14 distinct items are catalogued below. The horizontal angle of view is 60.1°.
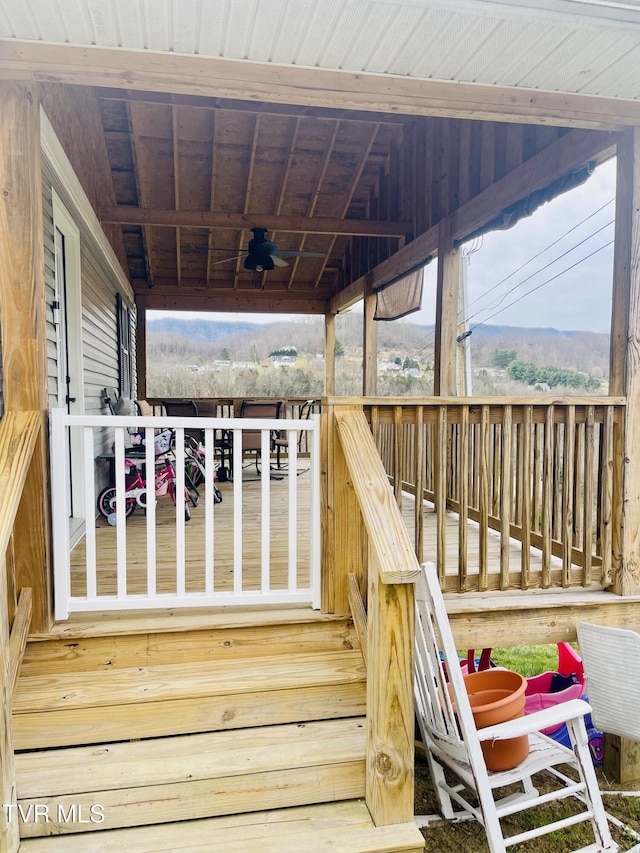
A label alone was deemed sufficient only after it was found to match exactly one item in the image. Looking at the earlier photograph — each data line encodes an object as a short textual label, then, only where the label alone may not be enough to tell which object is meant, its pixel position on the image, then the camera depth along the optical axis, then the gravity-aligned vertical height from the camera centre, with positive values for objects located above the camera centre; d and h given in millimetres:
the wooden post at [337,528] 2492 -568
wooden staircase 1750 -1218
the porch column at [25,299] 2203 +414
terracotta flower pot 2350 -1384
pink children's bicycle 4285 -692
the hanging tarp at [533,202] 3588 +1495
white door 3805 +445
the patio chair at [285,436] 6654 -464
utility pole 10594 +1483
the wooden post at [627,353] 2719 +264
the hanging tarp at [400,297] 7228 +1452
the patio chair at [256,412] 6312 -112
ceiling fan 6648 +1815
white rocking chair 2020 -1358
